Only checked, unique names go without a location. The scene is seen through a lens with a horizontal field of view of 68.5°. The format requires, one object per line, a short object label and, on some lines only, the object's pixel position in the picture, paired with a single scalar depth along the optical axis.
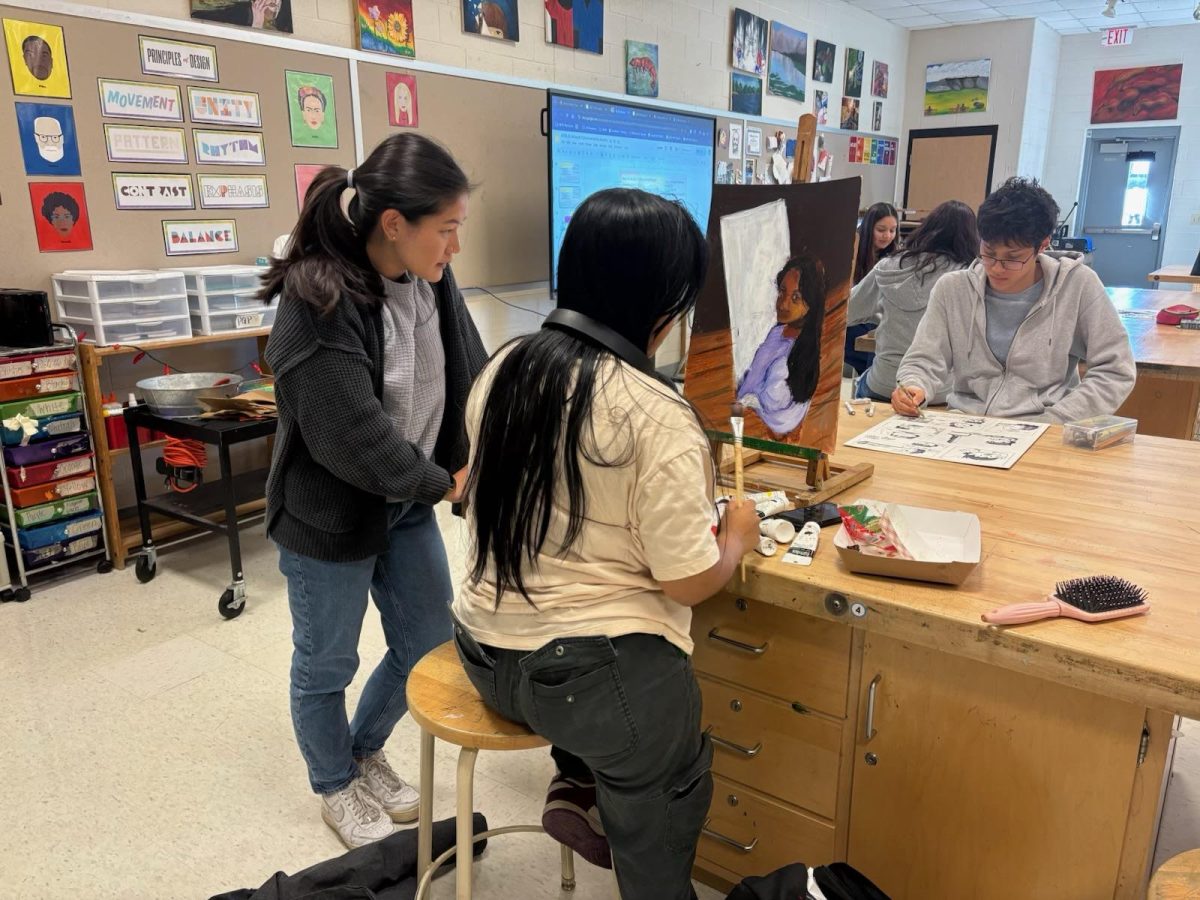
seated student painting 1.08
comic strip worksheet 1.87
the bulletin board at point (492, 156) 4.03
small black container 2.79
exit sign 8.43
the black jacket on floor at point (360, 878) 1.61
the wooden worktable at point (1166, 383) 2.94
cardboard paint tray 1.23
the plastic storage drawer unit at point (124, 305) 2.95
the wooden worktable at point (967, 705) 1.15
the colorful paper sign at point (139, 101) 3.02
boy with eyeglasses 2.17
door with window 8.71
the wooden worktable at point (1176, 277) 5.52
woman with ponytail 1.46
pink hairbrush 1.13
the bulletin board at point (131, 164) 2.90
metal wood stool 1.23
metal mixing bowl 2.99
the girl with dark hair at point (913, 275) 3.33
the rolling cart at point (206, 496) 2.87
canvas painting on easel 1.63
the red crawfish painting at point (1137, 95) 8.39
